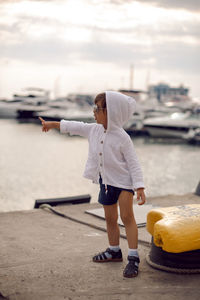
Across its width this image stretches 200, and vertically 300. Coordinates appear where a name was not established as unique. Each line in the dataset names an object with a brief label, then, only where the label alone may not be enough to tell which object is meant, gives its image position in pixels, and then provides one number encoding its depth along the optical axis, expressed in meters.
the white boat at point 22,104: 54.72
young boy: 3.57
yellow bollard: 3.51
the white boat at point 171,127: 34.50
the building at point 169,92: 100.26
